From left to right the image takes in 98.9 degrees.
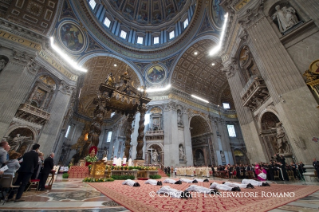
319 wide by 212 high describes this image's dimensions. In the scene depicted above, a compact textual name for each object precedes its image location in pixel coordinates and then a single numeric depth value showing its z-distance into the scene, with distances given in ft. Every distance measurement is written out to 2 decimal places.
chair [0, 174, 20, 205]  7.64
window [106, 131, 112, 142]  78.74
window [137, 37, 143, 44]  71.66
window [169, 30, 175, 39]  69.80
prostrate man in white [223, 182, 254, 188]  12.47
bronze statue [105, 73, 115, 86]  29.00
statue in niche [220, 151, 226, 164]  58.74
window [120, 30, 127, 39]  67.81
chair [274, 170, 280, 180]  21.13
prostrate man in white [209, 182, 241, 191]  11.43
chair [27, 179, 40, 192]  11.71
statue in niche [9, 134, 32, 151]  30.09
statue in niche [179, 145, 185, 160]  50.62
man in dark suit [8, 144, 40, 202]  8.83
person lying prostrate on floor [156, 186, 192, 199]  8.85
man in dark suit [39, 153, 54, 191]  12.14
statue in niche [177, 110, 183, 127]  56.43
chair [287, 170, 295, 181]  20.53
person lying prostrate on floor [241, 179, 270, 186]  14.03
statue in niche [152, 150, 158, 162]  49.27
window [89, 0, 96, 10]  55.16
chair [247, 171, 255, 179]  26.50
